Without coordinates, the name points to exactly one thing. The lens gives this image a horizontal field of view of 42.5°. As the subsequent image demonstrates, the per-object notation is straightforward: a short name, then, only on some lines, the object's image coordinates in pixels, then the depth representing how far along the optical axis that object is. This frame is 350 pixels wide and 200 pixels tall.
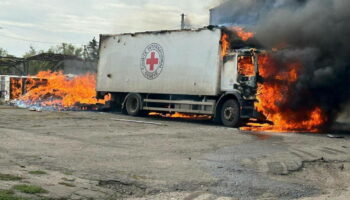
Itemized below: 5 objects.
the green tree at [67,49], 90.36
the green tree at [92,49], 53.97
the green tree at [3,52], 92.64
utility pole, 43.65
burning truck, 15.88
